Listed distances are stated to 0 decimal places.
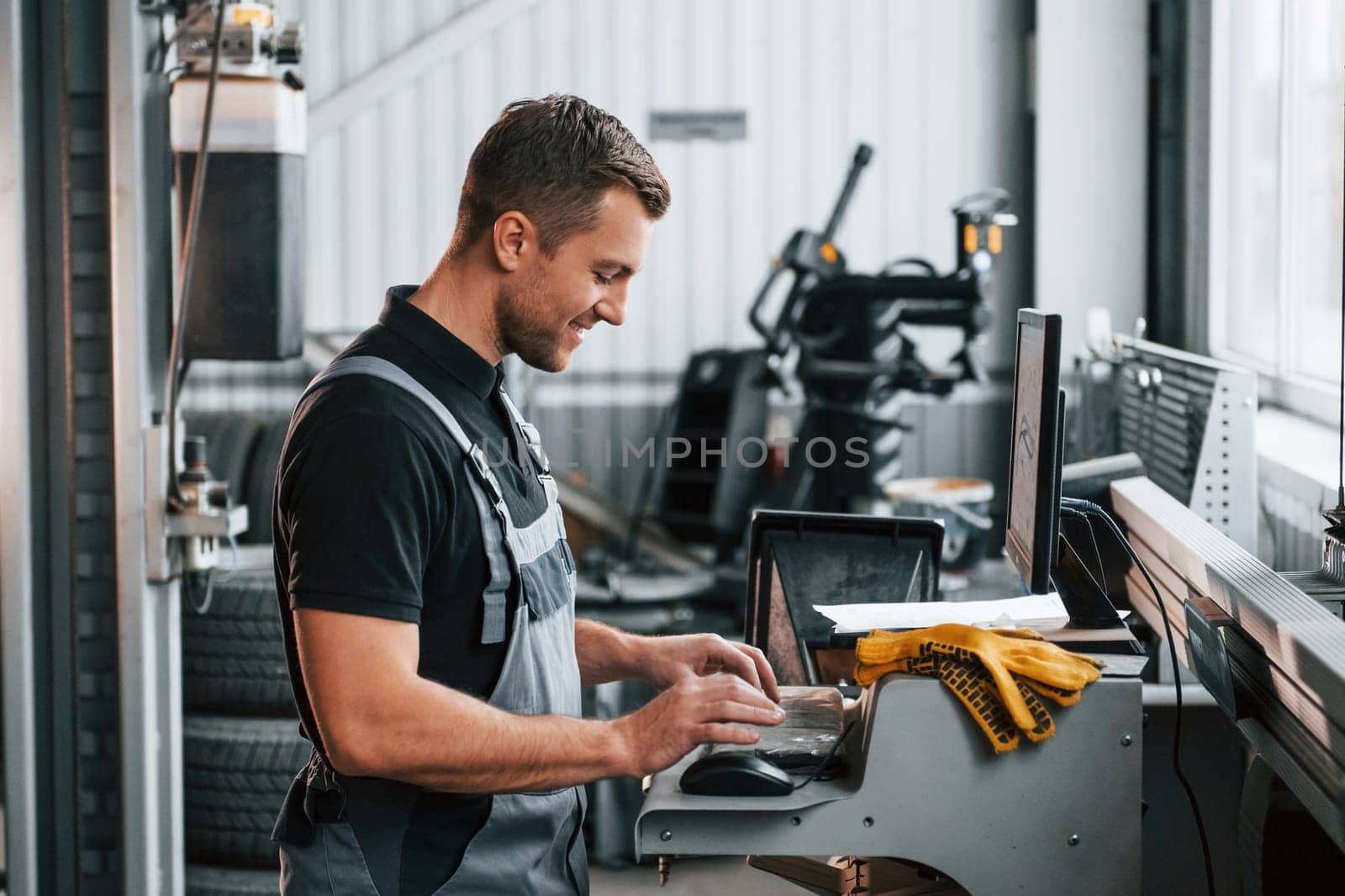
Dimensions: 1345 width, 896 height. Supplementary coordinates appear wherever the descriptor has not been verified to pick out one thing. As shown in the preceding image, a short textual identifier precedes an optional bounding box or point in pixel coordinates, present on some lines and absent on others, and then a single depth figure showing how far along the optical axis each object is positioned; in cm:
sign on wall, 531
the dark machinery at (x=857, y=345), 411
